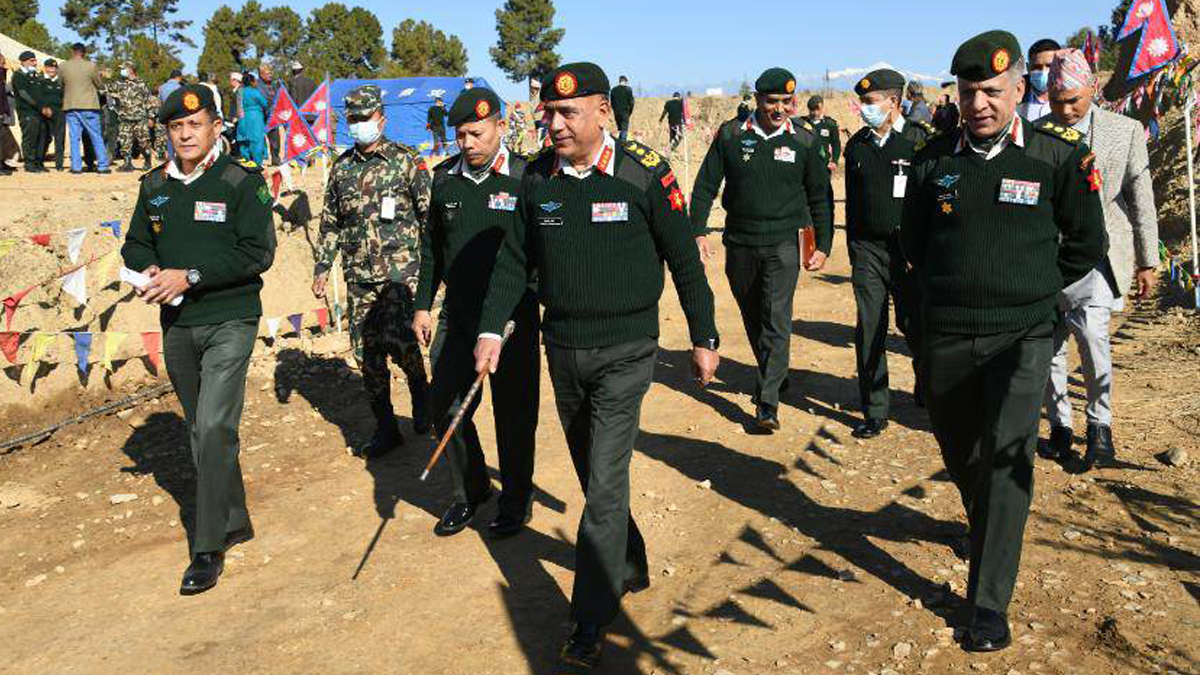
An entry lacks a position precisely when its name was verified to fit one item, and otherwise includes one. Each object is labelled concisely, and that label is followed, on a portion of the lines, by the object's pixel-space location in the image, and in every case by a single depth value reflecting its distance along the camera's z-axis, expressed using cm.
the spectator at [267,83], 1775
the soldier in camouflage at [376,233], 722
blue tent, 3522
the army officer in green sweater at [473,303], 564
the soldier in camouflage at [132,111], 1798
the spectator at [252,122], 1733
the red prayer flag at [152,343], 882
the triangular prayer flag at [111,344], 916
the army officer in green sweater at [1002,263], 420
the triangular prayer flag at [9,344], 870
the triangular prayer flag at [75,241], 934
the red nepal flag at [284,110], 1183
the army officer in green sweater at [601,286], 435
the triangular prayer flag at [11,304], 896
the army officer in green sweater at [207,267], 544
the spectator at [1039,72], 841
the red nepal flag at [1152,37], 925
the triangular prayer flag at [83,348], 902
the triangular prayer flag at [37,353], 898
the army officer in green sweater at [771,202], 759
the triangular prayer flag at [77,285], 911
